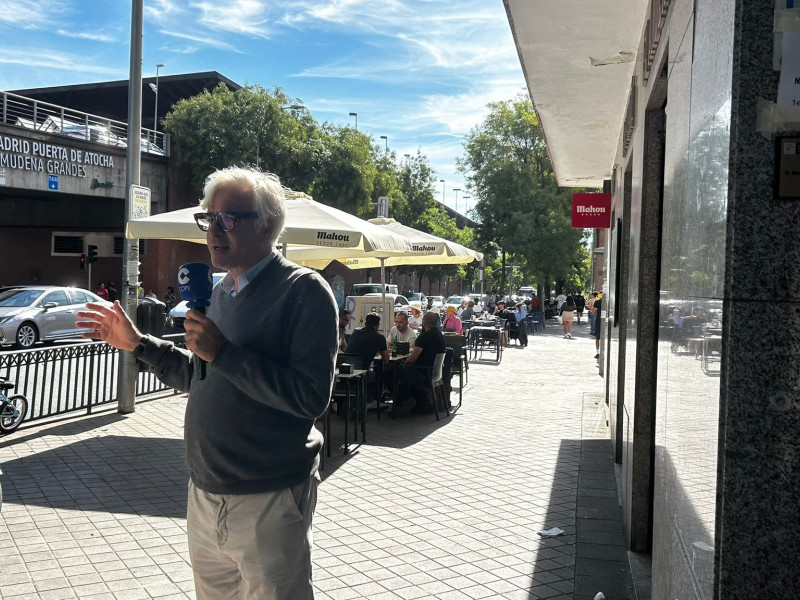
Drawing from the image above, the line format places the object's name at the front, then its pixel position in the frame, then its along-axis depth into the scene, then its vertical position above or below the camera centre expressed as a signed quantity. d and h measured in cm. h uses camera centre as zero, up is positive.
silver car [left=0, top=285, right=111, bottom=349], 1970 -100
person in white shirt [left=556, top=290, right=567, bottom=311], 4206 -50
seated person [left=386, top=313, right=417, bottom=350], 1157 -68
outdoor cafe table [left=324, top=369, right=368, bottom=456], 829 -107
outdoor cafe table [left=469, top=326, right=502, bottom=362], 1922 -117
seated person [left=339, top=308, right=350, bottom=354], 1221 -64
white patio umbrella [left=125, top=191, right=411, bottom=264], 823 +57
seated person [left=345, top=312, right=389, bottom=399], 990 -74
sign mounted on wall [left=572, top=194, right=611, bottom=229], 1301 +132
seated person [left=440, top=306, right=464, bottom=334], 1740 -80
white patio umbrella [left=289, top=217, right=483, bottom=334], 1316 +59
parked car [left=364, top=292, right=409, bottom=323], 3475 -71
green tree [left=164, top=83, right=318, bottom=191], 3550 +675
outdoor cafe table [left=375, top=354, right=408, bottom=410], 1036 -105
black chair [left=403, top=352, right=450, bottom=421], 1012 -119
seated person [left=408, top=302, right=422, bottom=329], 1647 -69
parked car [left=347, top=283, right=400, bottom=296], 3472 -21
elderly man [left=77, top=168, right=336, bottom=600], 237 -37
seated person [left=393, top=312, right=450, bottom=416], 1021 -90
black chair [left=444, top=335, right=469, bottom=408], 1215 -104
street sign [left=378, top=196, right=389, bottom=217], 2773 +277
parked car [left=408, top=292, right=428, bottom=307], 4294 -69
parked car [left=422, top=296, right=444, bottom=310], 4258 -83
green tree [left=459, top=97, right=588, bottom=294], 4078 +484
